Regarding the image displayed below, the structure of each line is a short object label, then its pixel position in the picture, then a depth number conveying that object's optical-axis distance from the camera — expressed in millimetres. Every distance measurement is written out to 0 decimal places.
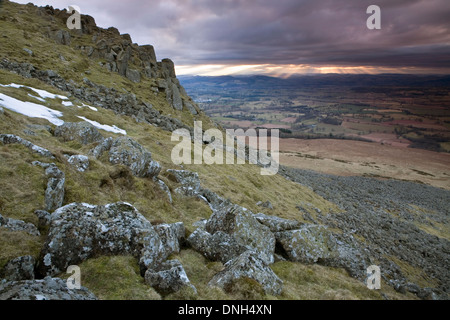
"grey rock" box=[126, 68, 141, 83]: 92000
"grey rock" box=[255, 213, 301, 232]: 20594
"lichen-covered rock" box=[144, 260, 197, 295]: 10906
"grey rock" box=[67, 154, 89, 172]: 19717
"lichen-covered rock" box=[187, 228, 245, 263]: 15500
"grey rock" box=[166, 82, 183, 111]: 93544
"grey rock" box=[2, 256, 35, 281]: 9750
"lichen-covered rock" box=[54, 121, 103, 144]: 28172
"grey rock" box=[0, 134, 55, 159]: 18312
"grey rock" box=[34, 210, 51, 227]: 13343
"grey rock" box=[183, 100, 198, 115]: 96062
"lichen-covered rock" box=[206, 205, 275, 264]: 17328
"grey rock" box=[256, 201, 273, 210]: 36806
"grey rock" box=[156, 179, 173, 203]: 23450
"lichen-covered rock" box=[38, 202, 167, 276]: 11204
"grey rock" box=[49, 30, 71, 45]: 90750
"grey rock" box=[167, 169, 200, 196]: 26655
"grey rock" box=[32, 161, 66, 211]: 14560
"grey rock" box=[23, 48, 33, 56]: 64962
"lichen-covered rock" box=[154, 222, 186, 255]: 14139
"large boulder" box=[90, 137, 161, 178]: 23031
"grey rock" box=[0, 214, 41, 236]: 11942
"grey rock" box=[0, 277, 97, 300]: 7734
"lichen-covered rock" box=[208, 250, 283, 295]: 12297
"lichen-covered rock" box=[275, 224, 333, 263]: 19125
